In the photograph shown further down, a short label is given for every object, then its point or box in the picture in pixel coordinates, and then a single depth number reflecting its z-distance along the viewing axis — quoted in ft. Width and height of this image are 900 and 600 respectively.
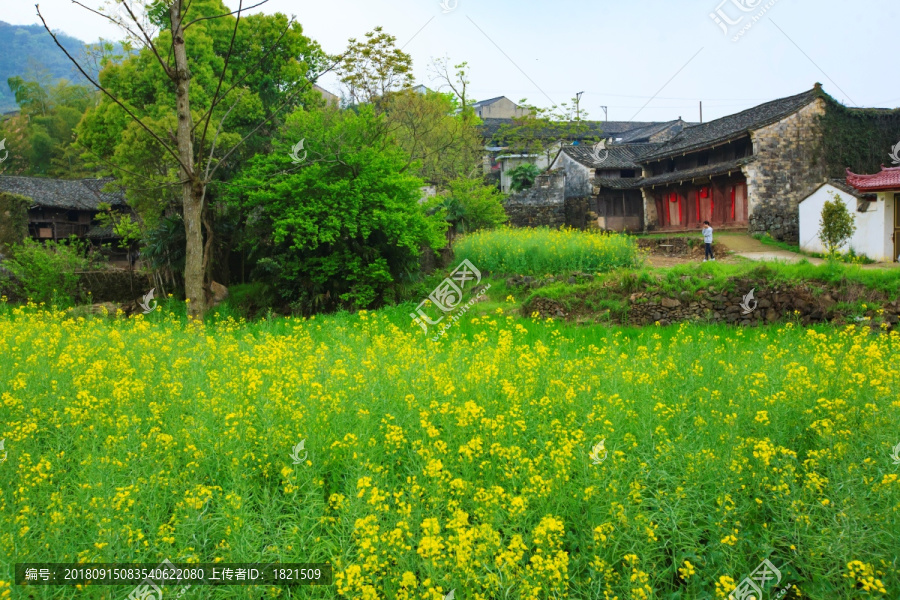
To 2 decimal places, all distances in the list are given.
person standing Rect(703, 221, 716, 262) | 58.70
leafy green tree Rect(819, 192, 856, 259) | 54.39
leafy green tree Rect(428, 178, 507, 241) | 74.43
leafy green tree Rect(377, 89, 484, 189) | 87.97
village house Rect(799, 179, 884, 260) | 53.26
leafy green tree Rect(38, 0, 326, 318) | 56.49
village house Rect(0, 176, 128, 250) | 94.99
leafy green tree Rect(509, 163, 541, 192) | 100.39
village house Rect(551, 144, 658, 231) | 94.78
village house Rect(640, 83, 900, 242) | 72.38
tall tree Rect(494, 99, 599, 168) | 120.98
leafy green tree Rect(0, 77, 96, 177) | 118.11
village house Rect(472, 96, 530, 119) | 178.40
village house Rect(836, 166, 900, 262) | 51.62
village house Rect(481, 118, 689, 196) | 123.85
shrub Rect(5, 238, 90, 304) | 55.52
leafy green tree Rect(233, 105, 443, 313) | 46.50
